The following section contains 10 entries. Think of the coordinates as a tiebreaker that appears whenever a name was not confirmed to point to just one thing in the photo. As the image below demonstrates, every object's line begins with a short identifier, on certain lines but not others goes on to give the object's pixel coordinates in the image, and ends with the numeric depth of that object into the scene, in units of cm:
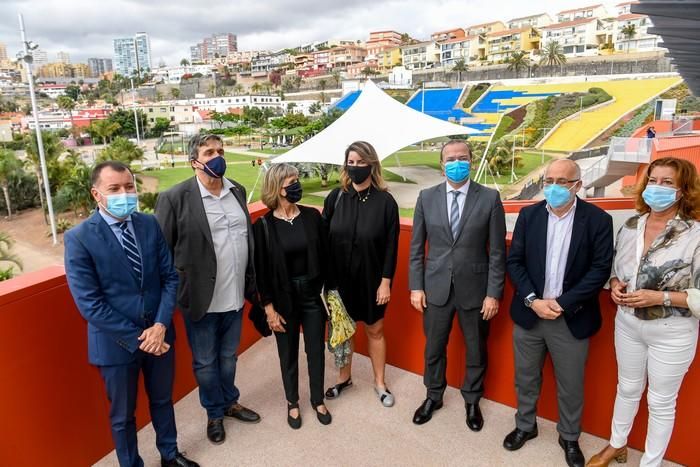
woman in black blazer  230
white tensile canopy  1281
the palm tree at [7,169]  2209
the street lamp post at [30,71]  1483
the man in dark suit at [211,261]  224
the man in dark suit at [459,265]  229
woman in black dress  246
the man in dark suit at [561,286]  200
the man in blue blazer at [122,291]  173
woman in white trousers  177
